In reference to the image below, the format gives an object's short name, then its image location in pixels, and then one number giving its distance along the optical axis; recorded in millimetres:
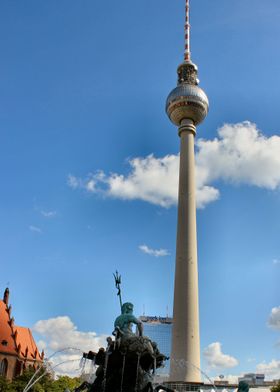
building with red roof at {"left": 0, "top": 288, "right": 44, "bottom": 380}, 84188
